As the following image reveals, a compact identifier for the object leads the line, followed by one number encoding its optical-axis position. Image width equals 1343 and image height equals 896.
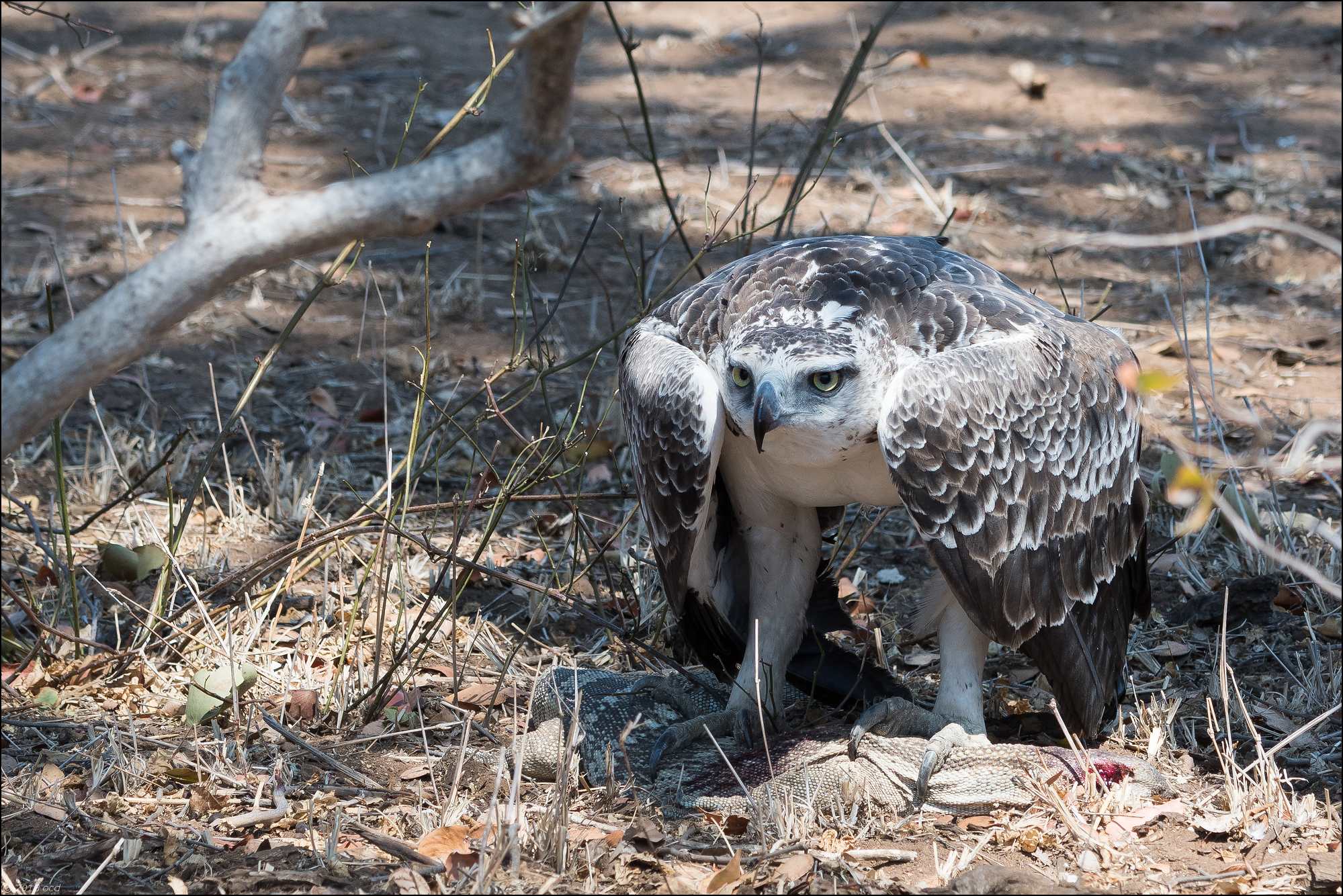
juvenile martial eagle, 6.76
